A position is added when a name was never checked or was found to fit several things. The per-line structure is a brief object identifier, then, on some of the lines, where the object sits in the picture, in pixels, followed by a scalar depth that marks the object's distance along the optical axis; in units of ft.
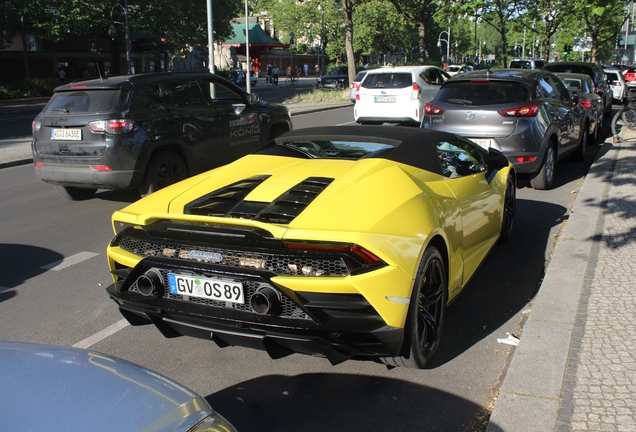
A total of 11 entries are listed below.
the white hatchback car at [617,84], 91.86
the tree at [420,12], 134.92
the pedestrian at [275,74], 192.03
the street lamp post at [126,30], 125.50
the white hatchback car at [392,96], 57.41
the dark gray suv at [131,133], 27.14
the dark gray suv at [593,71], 64.69
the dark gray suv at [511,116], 29.53
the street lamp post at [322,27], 203.54
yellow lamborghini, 10.96
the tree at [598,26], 147.84
